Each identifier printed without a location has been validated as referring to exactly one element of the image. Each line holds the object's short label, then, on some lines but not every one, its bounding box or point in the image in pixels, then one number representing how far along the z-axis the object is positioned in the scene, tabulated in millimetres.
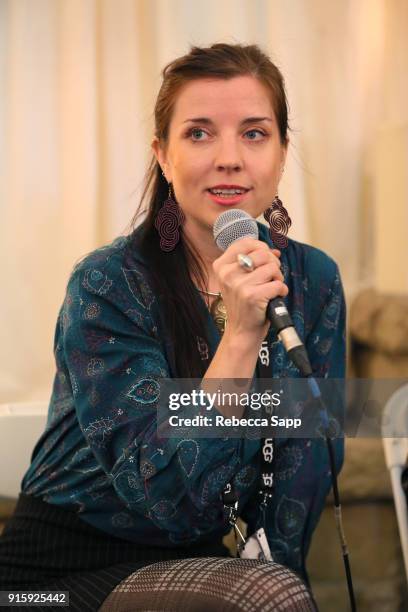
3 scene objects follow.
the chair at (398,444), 2588
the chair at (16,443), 2630
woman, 2267
